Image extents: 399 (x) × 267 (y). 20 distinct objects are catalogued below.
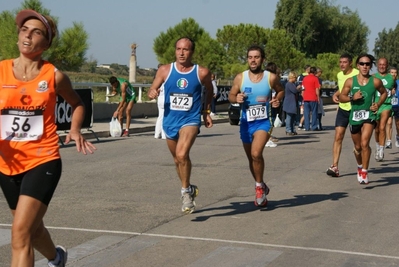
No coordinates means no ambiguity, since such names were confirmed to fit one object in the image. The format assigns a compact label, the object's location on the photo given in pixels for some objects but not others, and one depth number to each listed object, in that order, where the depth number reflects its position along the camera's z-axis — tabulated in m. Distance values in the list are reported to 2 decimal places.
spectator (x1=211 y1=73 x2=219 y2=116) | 29.09
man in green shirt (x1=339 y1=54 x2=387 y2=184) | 11.29
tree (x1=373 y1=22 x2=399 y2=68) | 118.92
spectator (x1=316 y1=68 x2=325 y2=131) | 24.08
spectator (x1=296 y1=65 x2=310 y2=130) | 24.69
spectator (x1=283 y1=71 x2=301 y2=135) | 21.75
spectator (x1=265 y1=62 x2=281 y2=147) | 16.05
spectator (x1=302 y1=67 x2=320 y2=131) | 23.80
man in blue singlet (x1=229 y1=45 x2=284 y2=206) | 9.31
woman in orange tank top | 4.98
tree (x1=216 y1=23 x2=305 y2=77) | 61.22
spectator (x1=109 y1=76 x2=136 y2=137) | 19.97
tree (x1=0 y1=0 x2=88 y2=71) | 32.93
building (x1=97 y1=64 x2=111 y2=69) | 116.62
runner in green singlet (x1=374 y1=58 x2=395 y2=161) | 14.48
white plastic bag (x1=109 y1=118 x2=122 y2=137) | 19.80
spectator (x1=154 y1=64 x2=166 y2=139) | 19.70
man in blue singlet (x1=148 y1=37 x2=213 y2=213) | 8.87
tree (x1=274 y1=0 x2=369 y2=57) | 85.75
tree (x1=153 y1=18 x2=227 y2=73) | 59.47
